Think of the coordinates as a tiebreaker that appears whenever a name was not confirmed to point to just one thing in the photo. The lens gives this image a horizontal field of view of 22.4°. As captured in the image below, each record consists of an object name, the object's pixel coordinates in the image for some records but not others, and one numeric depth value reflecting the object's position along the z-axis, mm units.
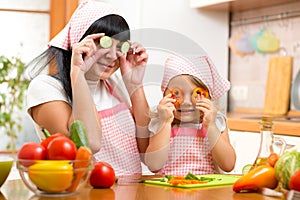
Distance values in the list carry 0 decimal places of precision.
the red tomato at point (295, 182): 1831
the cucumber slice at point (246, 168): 2488
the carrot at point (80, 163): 1940
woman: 2539
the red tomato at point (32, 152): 1949
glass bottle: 2180
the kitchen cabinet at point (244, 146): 4167
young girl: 2369
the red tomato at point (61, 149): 1944
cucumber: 2054
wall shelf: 4934
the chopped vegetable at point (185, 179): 2247
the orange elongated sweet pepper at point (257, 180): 2088
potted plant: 5320
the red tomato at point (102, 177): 2175
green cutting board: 2226
